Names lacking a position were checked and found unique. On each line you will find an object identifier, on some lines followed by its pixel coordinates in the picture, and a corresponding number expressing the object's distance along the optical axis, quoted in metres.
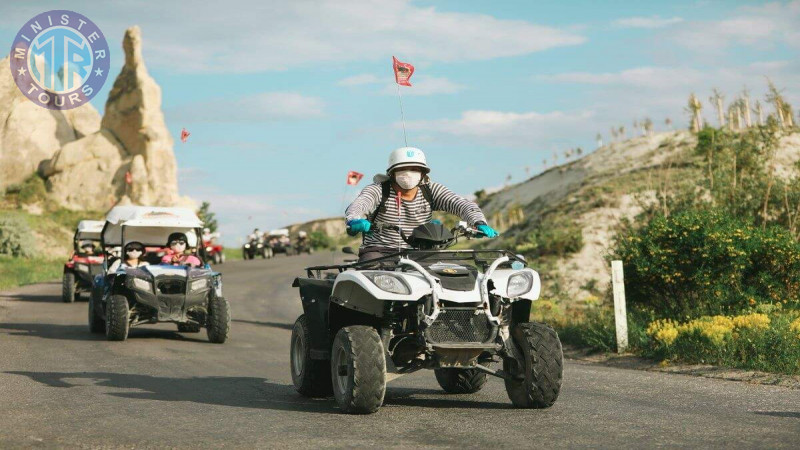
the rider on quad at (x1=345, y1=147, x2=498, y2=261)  9.96
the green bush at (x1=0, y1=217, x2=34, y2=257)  51.65
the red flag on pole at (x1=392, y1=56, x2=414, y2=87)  14.09
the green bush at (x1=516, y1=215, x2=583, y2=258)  35.03
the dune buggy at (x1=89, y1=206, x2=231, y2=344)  17.03
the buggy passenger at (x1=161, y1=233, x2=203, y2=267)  18.70
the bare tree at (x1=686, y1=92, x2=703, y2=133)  27.99
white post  15.56
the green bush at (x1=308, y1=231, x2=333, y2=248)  92.59
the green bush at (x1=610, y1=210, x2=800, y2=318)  16.30
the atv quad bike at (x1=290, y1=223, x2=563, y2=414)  8.50
